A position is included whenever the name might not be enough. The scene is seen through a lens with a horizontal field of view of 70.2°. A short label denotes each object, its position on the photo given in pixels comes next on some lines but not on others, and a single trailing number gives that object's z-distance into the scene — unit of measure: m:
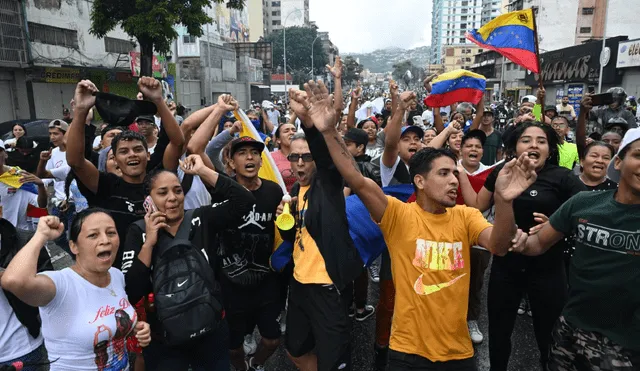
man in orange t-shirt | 2.46
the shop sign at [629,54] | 24.97
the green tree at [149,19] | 19.89
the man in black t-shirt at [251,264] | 3.47
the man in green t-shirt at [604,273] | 2.27
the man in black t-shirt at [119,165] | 3.09
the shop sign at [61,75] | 23.53
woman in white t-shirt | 2.19
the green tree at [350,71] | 108.81
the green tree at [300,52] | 89.69
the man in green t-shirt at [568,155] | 5.89
